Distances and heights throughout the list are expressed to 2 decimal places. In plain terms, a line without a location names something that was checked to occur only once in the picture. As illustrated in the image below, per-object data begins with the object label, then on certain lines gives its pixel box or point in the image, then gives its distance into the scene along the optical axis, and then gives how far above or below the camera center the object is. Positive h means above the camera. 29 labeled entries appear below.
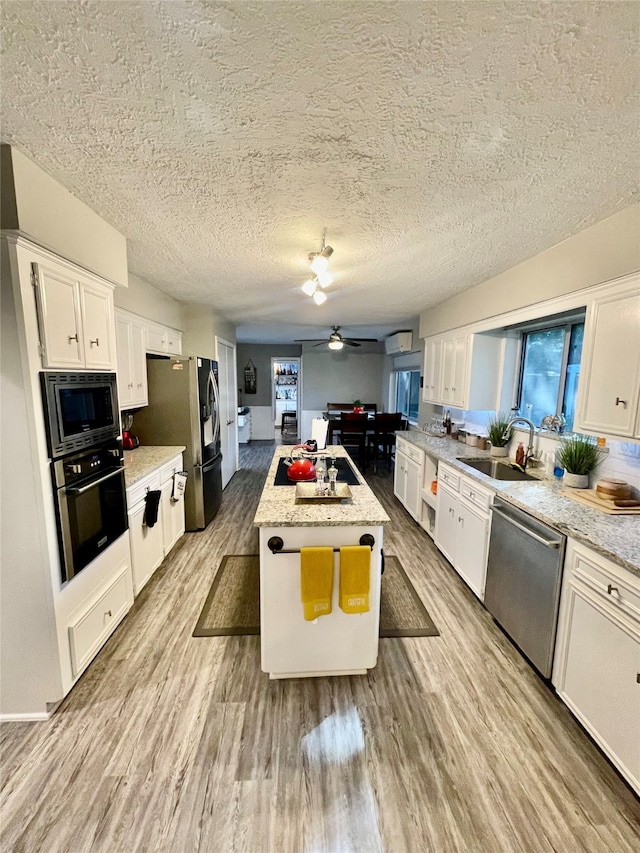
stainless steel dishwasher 1.71 -1.10
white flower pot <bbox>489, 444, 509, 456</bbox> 3.09 -0.60
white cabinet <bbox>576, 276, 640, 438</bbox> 1.72 +0.11
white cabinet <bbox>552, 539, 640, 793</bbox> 1.30 -1.14
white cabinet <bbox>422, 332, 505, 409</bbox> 3.33 +0.15
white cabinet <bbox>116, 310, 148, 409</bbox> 2.72 +0.17
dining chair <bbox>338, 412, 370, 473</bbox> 5.80 -0.79
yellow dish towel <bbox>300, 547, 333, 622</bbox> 1.65 -0.97
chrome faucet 2.70 -0.38
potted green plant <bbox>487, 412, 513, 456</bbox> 3.07 -0.48
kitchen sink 2.73 -0.72
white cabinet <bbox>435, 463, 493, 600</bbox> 2.39 -1.10
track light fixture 2.12 +0.76
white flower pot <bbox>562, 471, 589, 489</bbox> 2.21 -0.62
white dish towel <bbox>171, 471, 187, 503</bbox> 3.10 -0.95
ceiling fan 5.59 +0.72
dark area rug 2.19 -1.58
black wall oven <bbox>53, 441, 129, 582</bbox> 1.59 -0.65
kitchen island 1.70 -1.12
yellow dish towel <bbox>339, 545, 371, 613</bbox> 1.67 -0.96
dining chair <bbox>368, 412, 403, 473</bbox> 5.79 -0.77
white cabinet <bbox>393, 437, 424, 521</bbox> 3.67 -1.10
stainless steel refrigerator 3.31 -0.33
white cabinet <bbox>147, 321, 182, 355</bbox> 3.34 +0.45
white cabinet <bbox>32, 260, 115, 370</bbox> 1.49 +0.31
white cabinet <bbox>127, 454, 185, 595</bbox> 2.38 -1.17
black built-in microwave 1.51 -0.15
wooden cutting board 1.79 -0.66
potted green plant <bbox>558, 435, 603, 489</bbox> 2.19 -0.49
